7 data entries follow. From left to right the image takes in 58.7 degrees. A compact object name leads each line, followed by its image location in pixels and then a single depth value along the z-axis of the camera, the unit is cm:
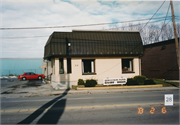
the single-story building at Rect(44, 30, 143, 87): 1922
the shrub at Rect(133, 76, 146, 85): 1934
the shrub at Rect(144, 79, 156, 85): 1898
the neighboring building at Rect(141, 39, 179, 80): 2312
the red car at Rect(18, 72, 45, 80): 3368
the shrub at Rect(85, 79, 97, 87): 1827
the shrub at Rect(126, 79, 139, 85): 1900
